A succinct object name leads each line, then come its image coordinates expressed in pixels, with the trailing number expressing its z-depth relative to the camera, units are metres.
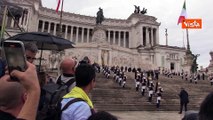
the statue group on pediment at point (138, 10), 71.64
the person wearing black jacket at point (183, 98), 12.61
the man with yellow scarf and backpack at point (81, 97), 2.47
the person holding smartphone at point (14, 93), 1.59
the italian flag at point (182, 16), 42.01
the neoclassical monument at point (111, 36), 42.31
